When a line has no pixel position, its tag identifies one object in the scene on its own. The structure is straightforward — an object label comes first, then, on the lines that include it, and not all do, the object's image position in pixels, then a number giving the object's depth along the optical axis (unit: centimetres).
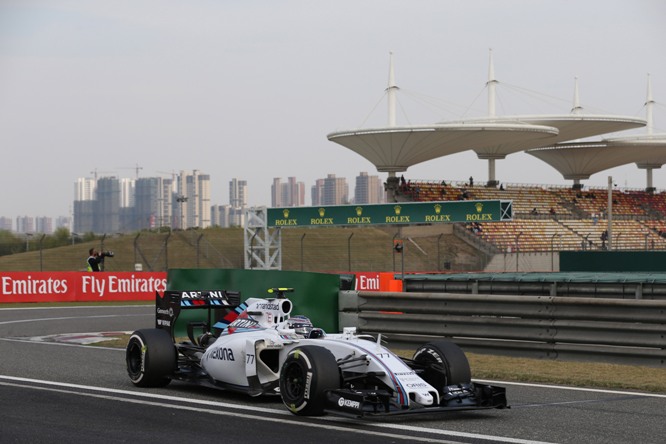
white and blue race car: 843
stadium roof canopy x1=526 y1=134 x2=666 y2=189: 8219
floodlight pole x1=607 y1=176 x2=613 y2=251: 4024
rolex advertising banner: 3866
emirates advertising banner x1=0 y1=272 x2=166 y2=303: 3091
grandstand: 5969
